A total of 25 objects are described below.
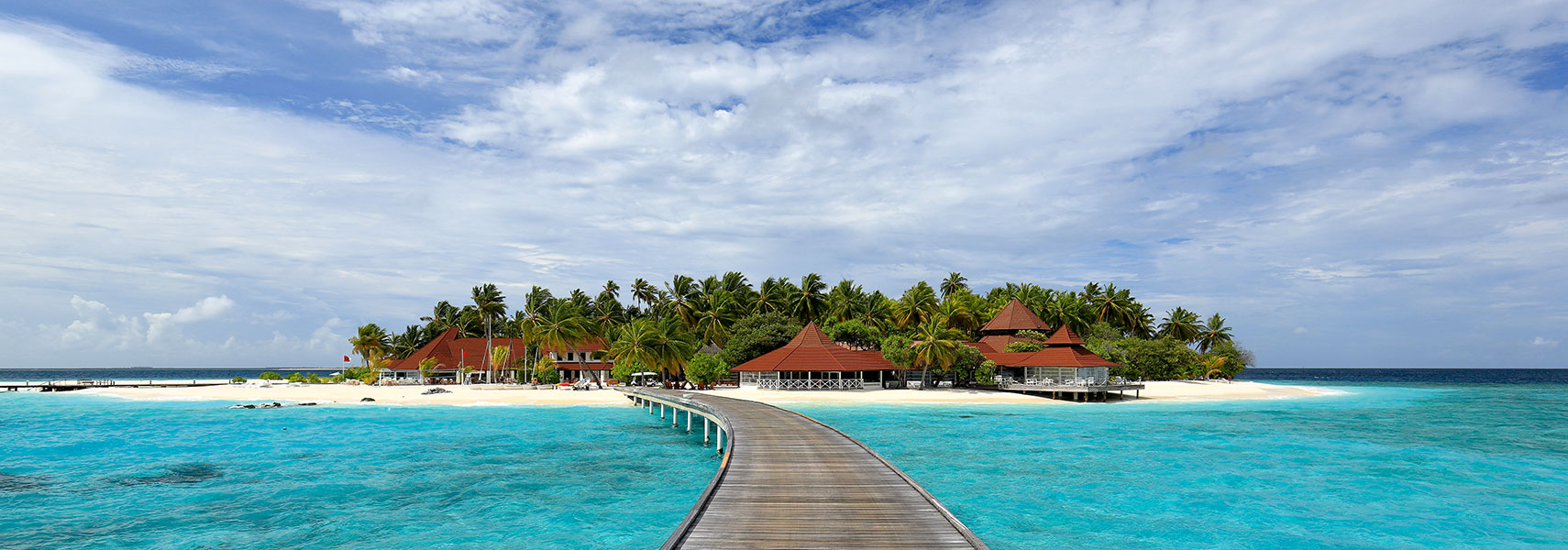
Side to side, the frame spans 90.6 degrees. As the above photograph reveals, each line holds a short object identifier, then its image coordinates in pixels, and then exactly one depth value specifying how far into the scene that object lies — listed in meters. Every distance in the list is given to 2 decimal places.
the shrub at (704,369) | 61.69
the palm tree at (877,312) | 78.06
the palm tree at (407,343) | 93.81
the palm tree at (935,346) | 60.29
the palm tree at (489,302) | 80.38
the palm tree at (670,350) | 62.88
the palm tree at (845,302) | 80.81
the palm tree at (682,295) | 78.88
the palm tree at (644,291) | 91.75
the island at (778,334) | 64.00
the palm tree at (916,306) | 80.69
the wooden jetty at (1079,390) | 56.86
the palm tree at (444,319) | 101.44
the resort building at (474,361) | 83.00
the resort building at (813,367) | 60.88
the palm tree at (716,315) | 74.75
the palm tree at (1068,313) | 87.56
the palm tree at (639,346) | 62.25
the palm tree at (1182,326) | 96.25
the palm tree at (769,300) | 82.50
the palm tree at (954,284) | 98.62
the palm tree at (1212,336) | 102.75
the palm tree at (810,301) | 81.69
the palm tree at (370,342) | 82.44
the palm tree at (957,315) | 76.94
